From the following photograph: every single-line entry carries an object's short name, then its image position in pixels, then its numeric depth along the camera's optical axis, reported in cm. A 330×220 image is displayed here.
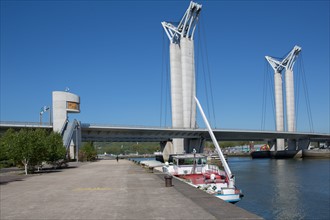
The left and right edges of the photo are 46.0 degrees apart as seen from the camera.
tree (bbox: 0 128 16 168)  4678
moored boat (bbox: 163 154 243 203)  2480
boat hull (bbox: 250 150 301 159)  14200
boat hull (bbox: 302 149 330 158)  13486
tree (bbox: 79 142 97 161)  9631
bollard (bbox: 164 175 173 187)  2580
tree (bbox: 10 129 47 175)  4609
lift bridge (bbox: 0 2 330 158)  9144
